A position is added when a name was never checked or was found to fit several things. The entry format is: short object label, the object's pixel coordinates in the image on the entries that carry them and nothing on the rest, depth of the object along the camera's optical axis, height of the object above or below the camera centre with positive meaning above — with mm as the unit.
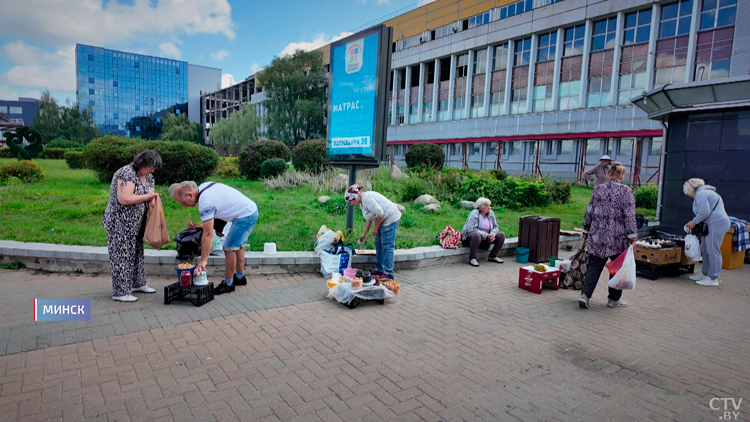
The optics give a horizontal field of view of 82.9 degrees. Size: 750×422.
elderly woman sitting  7777 -1124
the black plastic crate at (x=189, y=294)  5055 -1607
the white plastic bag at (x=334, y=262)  6426 -1457
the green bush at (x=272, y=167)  16922 -167
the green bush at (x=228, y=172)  19547 -470
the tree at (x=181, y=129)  61719 +4544
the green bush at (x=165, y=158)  11875 +25
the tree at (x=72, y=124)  45344 +3299
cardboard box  7141 -1291
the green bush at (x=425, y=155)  21578 +725
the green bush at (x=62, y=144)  35531 +902
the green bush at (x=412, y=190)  13844 -674
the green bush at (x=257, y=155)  18250 +342
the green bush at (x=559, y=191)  14938 -562
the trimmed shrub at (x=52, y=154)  30109 +44
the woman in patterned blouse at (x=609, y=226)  5238 -605
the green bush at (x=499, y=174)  19731 -62
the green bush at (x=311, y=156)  17078 +342
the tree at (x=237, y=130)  52656 +3917
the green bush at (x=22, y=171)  13430 -584
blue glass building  118062 +20503
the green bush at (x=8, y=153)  26444 -30
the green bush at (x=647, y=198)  15180 -697
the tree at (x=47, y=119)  44844 +3651
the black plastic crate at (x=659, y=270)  7160 -1568
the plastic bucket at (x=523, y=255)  8094 -1543
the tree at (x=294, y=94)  45688 +7730
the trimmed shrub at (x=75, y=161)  20141 -270
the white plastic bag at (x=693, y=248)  7012 -1111
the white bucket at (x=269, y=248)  6801 -1355
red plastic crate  6168 -1548
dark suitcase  7996 -1171
